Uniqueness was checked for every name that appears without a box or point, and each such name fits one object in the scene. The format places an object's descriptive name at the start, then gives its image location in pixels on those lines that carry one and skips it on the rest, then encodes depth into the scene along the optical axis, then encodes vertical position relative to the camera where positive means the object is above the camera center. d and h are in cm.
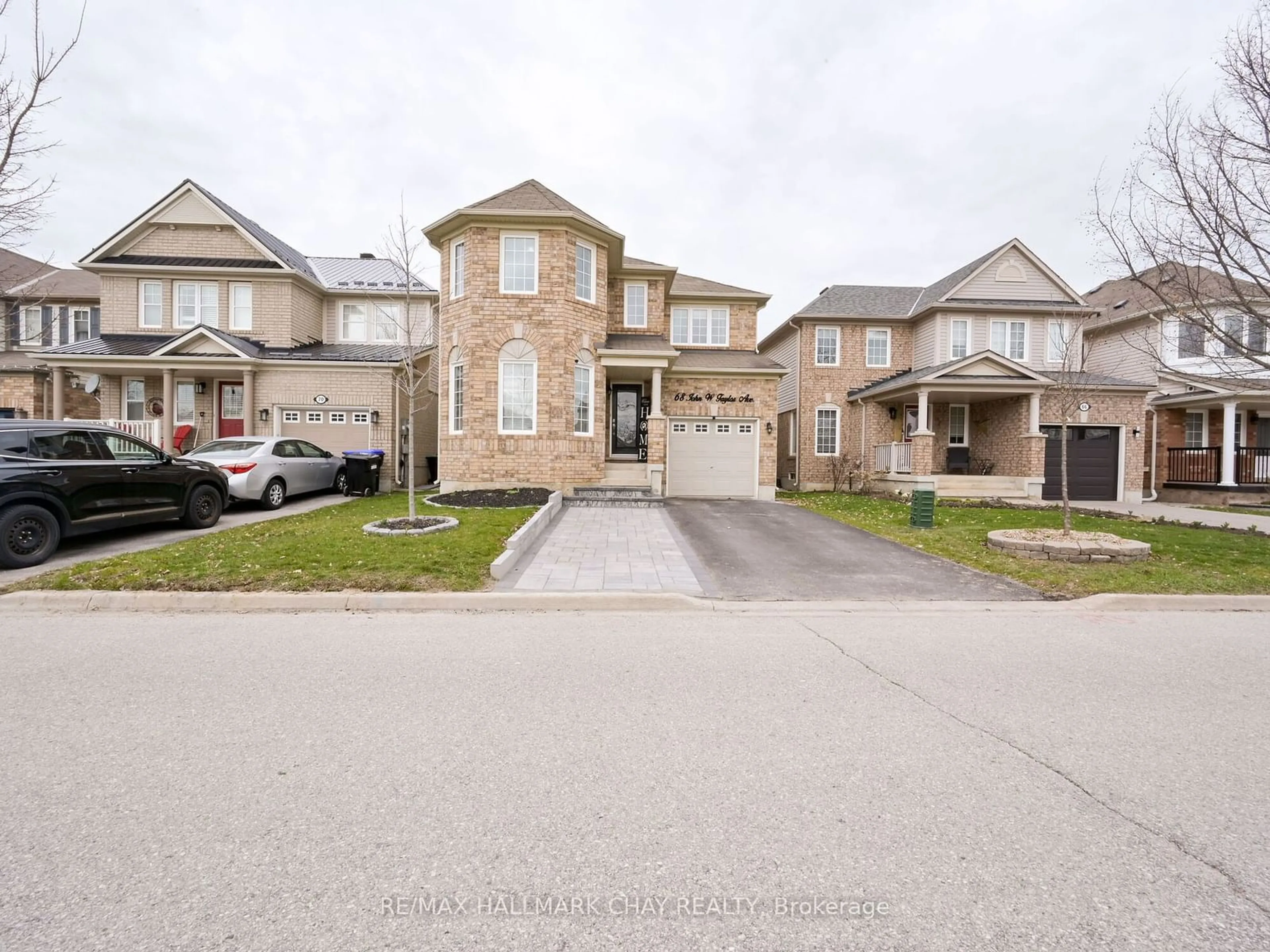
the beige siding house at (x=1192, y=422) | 1869 +157
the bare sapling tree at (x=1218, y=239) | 931 +365
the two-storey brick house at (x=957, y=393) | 1906 +241
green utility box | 1189 -87
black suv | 741 -37
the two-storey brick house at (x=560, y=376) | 1548 +244
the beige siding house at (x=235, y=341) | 1797 +389
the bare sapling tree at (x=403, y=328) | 1873 +472
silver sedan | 1244 -12
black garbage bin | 1571 -24
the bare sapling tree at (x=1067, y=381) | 1008 +208
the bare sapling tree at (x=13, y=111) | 855 +487
